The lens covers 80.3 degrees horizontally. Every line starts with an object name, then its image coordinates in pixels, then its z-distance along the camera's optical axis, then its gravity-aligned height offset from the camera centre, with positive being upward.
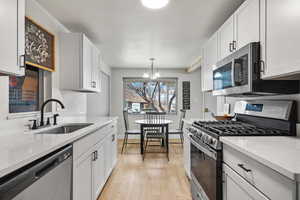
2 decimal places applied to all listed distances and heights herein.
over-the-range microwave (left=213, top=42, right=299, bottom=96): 1.42 +0.20
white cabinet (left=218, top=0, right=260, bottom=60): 1.49 +0.71
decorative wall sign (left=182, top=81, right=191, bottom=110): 5.85 +0.20
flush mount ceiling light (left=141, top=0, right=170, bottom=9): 1.62 +0.90
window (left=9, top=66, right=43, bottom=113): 1.74 +0.10
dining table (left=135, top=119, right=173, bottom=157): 3.95 -0.54
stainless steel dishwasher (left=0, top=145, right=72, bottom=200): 0.77 -0.41
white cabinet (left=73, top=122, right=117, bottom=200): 1.48 -0.66
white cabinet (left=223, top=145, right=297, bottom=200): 0.75 -0.41
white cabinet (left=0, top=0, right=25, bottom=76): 1.12 +0.43
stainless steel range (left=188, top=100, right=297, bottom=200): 1.39 -0.25
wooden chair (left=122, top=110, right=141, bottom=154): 4.16 -0.73
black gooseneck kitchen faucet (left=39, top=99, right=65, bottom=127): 1.88 -0.19
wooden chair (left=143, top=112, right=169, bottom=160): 3.99 -0.70
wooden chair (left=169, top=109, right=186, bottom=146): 4.31 -0.74
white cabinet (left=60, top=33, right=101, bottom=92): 2.50 +0.57
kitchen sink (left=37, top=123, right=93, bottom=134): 2.12 -0.33
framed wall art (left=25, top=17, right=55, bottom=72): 1.89 +0.63
